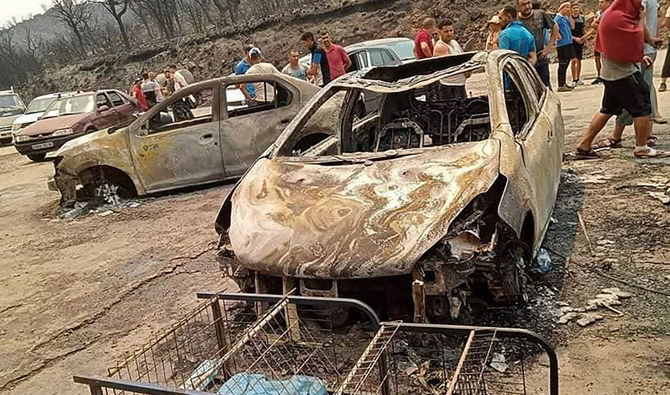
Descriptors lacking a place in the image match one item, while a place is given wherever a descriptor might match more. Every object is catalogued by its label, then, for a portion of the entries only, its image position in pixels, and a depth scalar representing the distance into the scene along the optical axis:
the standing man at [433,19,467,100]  8.27
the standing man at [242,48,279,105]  8.48
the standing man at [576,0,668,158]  6.23
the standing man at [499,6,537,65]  7.47
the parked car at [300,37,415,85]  11.48
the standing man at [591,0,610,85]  7.77
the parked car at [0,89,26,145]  19.92
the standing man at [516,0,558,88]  8.38
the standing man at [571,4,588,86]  12.70
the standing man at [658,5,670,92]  7.77
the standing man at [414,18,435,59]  9.27
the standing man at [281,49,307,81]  10.38
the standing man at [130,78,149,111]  18.54
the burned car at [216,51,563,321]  3.33
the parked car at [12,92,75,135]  16.12
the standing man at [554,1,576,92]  11.81
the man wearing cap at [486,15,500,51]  8.84
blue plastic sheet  2.74
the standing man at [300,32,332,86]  9.77
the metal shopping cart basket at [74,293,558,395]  2.70
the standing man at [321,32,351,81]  9.77
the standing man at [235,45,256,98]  10.81
